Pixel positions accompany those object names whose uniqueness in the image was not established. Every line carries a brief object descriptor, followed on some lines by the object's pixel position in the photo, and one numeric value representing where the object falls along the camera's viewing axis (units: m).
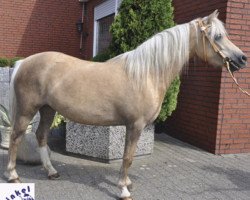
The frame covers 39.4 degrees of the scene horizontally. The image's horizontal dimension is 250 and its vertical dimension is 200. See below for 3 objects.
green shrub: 5.79
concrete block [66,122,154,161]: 5.43
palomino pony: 3.87
